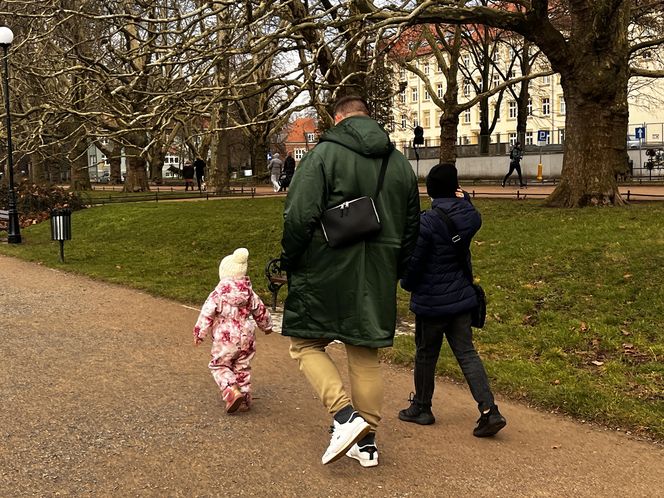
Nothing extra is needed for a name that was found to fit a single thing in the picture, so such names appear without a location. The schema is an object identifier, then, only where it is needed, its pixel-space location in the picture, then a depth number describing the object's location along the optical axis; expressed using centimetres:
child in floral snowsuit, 482
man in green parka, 372
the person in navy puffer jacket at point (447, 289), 439
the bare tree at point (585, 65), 1273
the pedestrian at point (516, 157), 2785
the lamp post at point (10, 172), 1521
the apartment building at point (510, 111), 4172
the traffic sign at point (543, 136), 4141
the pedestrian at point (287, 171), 2666
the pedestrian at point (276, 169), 2833
